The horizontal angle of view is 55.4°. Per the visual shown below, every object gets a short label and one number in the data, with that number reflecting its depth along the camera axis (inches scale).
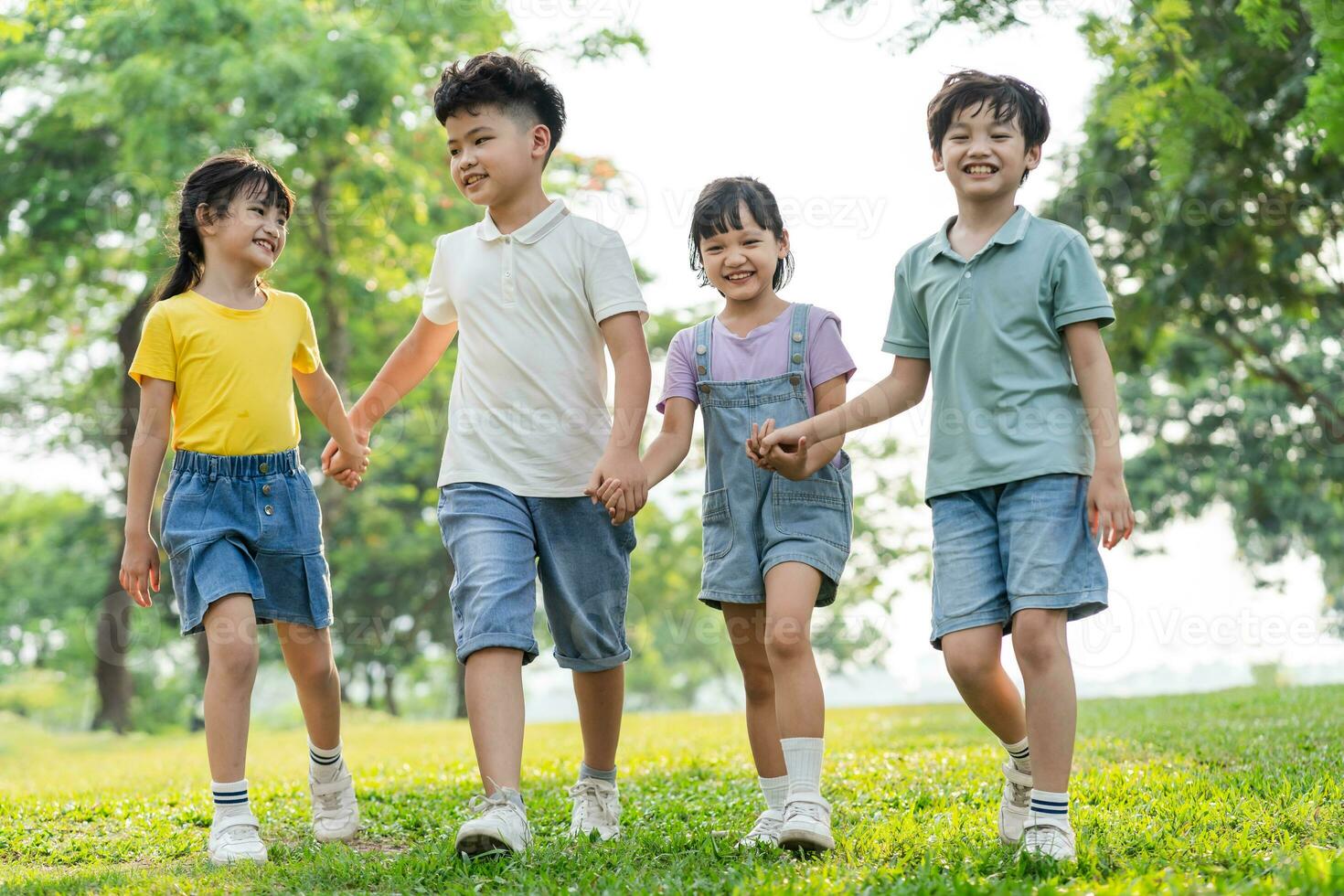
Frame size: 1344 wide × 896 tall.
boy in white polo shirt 155.8
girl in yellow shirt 155.8
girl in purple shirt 148.6
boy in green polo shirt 137.2
